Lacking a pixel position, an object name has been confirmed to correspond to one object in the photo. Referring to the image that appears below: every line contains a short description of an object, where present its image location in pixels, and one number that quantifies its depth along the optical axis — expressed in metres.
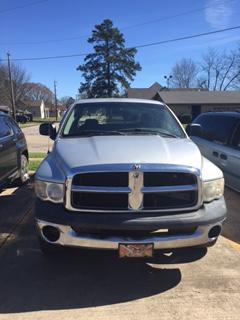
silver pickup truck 2.49
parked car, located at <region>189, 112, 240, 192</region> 4.66
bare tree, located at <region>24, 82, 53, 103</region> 78.25
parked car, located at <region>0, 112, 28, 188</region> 4.79
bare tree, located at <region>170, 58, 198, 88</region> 63.79
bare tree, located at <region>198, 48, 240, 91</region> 54.79
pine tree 44.54
